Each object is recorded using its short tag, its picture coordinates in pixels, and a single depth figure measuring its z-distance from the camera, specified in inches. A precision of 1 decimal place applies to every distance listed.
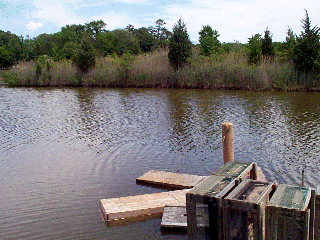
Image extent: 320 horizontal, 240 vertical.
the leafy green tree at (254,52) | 949.1
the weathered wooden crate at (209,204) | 155.9
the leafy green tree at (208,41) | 1170.0
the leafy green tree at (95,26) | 2691.9
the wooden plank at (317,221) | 164.1
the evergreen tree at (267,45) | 1010.7
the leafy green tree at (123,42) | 2239.2
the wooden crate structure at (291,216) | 139.7
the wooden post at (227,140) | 261.1
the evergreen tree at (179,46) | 1056.8
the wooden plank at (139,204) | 217.8
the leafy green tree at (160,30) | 2561.5
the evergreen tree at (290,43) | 941.2
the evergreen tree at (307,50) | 883.4
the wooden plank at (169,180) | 262.5
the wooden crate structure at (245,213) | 146.2
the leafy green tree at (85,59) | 1182.3
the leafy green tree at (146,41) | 2397.9
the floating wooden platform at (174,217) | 201.6
